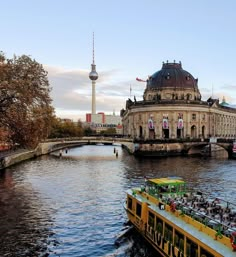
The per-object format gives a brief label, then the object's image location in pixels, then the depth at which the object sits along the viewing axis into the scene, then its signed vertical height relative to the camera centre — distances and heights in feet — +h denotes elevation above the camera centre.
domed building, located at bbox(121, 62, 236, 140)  280.52 +26.95
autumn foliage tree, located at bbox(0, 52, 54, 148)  110.08 +15.44
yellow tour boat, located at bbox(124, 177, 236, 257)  40.67 -16.75
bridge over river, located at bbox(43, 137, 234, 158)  225.22 -9.12
